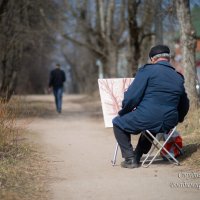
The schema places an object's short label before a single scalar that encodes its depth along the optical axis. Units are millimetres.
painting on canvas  10141
